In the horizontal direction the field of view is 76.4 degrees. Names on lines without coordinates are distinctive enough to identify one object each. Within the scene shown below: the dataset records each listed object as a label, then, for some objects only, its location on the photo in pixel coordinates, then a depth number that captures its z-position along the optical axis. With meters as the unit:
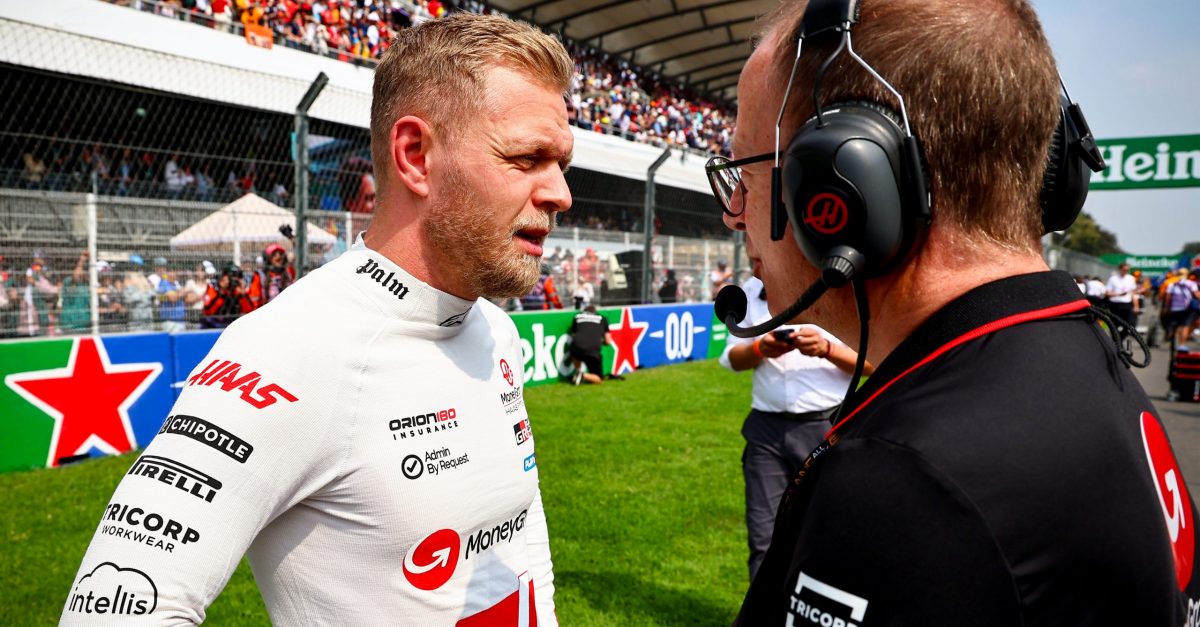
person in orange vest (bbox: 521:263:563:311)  11.27
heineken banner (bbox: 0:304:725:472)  6.22
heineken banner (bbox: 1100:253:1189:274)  51.66
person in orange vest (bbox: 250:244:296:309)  7.79
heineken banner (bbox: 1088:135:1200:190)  22.58
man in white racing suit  1.29
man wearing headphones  0.74
